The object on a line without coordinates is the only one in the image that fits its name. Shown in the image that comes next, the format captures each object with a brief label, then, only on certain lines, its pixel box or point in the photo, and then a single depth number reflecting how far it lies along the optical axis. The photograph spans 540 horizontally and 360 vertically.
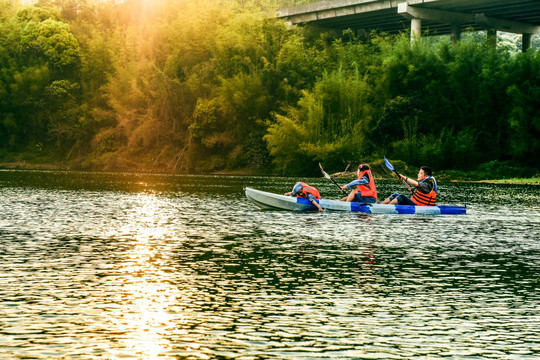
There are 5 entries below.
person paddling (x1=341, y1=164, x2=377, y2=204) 22.56
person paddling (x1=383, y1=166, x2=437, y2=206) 22.41
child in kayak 22.34
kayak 22.11
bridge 48.78
